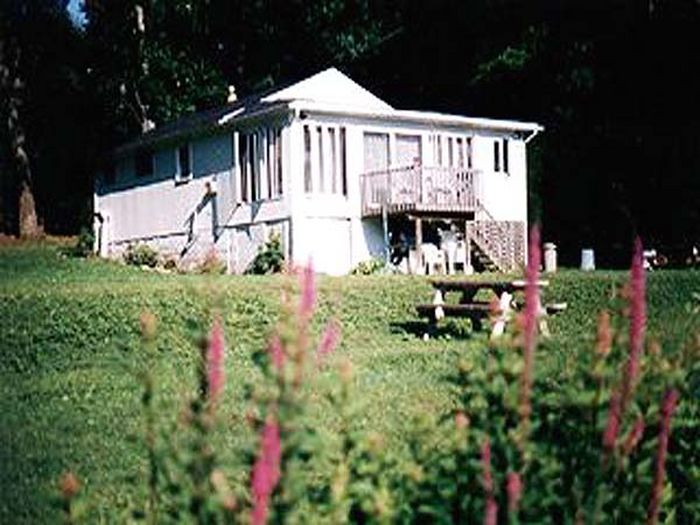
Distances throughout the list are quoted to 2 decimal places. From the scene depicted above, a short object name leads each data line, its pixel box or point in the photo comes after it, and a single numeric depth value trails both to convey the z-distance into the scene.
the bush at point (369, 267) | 24.97
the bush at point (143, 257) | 30.05
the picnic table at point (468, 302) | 14.43
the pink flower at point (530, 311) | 2.85
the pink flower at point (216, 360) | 2.57
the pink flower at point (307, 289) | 2.53
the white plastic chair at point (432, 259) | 26.08
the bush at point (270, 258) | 25.09
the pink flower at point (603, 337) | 3.49
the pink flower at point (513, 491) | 2.70
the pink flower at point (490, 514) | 2.57
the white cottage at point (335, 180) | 25.72
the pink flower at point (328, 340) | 3.02
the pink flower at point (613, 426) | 2.97
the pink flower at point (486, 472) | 2.83
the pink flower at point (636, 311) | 2.90
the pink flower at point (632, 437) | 3.34
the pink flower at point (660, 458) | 3.22
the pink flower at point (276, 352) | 2.73
